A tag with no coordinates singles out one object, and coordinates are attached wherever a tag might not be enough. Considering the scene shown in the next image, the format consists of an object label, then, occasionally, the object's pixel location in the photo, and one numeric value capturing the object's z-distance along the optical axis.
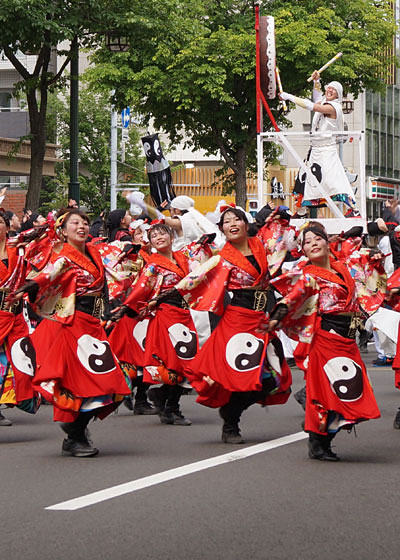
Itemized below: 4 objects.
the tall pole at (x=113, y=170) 47.41
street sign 46.05
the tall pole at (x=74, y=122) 19.39
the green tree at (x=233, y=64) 28.94
